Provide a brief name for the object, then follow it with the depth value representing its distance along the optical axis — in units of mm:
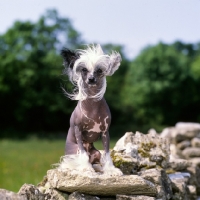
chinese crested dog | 4449
